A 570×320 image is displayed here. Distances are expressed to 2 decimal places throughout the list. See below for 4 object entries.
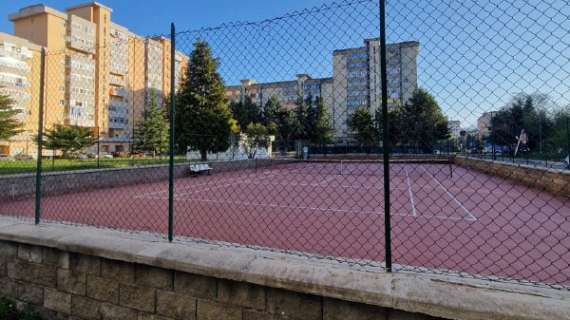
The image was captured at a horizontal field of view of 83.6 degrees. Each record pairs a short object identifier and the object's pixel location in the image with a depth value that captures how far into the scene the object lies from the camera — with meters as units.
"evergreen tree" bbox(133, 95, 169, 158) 37.78
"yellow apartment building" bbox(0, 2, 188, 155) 50.38
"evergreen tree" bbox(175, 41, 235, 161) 25.70
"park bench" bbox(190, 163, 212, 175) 17.91
